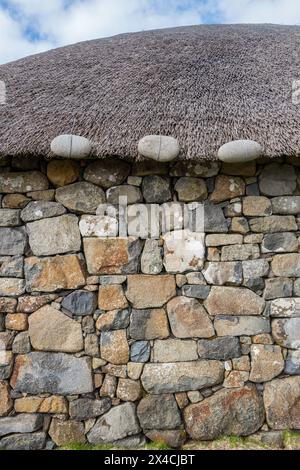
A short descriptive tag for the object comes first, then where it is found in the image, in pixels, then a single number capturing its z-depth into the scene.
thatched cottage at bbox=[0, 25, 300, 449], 2.42
